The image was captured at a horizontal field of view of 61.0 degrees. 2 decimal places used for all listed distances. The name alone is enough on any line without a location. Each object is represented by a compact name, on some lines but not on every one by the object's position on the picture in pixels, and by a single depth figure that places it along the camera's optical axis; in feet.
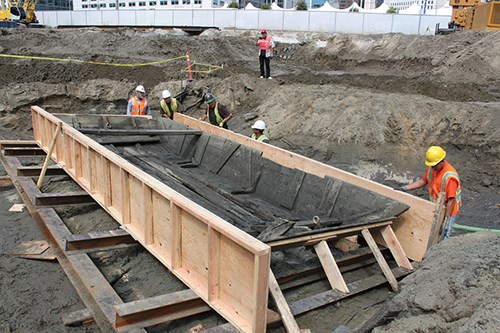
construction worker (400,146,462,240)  15.49
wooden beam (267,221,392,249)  12.35
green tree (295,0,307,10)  125.68
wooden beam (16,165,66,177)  25.46
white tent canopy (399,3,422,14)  122.18
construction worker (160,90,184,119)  31.30
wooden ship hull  11.28
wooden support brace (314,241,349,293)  13.44
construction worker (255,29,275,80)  49.78
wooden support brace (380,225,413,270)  15.03
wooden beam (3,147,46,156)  29.09
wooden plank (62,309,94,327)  13.66
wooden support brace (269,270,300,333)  11.13
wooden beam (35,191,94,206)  21.26
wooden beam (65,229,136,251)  16.81
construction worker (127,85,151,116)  31.40
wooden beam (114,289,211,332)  12.14
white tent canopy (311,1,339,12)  142.83
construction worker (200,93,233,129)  28.58
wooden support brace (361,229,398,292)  14.34
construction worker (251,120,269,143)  23.47
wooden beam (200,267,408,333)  11.57
